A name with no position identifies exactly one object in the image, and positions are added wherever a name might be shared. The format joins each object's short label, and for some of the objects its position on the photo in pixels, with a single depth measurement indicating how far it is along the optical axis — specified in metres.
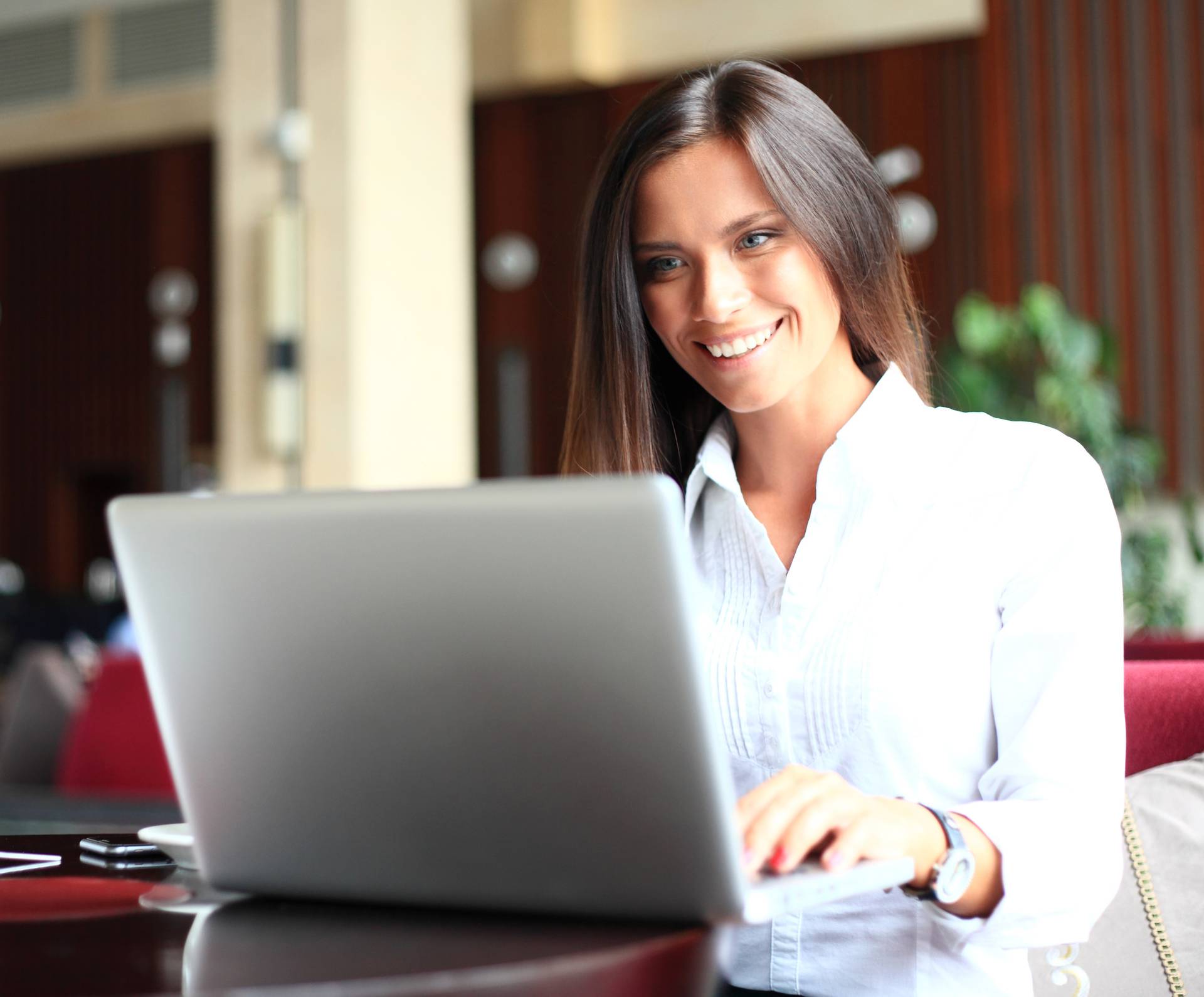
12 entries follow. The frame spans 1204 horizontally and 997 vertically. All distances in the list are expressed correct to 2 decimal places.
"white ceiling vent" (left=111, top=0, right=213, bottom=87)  10.22
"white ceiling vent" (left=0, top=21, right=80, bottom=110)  10.71
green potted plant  6.21
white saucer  1.19
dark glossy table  0.76
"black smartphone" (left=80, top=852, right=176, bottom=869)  1.23
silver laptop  0.80
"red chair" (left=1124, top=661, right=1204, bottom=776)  1.53
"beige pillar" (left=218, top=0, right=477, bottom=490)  5.90
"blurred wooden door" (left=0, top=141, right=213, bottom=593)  10.83
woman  1.19
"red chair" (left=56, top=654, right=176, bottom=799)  3.66
